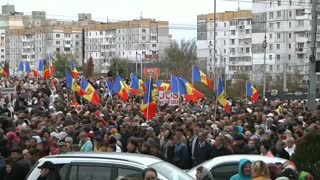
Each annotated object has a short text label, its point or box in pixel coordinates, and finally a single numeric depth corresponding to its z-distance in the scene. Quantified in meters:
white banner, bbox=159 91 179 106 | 29.36
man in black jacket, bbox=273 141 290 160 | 15.76
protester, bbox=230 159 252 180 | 10.61
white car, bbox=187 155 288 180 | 12.78
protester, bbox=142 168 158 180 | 8.88
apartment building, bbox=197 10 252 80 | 131.12
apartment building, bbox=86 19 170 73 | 169.00
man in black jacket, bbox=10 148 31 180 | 12.47
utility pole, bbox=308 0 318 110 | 30.77
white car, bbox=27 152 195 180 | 10.29
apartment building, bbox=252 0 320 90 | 110.56
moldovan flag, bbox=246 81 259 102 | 39.19
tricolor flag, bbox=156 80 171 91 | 35.41
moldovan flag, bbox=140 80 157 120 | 24.20
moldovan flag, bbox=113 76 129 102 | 34.78
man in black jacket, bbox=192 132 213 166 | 15.98
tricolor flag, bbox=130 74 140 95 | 35.43
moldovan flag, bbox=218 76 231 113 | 27.95
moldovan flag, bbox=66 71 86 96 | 31.38
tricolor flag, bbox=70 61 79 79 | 39.70
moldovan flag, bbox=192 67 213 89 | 36.00
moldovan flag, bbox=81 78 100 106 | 30.78
